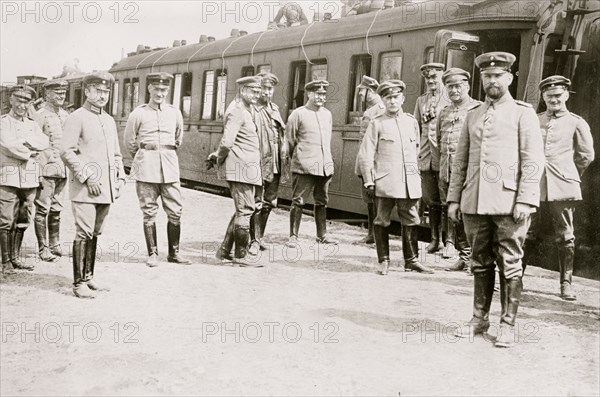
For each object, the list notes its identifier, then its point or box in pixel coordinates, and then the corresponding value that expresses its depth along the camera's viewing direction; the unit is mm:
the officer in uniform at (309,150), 9227
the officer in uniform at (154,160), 7812
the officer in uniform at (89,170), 6395
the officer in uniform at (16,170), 7289
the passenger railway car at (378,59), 7824
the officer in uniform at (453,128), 8000
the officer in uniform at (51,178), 8133
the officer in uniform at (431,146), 8688
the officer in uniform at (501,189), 5328
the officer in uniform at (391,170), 7727
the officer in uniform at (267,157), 8422
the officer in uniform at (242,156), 7895
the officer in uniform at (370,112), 9547
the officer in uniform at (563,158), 6871
